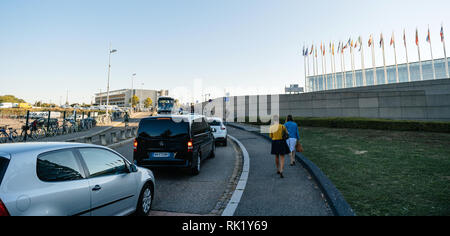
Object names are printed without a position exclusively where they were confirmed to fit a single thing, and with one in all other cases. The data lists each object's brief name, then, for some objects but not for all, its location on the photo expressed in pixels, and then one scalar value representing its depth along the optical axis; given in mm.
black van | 6684
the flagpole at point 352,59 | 40731
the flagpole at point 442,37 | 31828
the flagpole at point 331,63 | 43562
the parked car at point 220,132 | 13578
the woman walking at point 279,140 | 6913
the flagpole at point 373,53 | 38244
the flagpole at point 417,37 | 34191
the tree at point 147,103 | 135625
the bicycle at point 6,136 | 14312
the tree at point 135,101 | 130938
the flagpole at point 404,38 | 36812
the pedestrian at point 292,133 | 8250
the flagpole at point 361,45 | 39625
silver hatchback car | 2391
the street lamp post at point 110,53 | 34988
